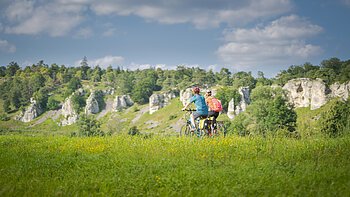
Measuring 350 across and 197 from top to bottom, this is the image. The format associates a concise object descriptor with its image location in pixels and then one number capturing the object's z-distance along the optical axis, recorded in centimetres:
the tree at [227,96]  18964
